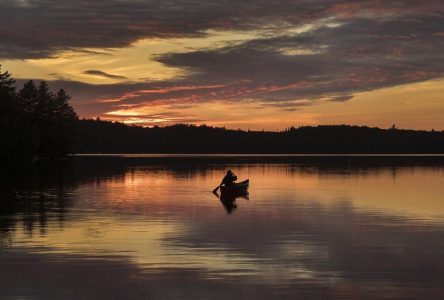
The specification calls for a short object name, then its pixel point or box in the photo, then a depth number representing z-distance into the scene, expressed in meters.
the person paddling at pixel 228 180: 53.25
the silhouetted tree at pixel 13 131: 91.31
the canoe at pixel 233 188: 52.56
